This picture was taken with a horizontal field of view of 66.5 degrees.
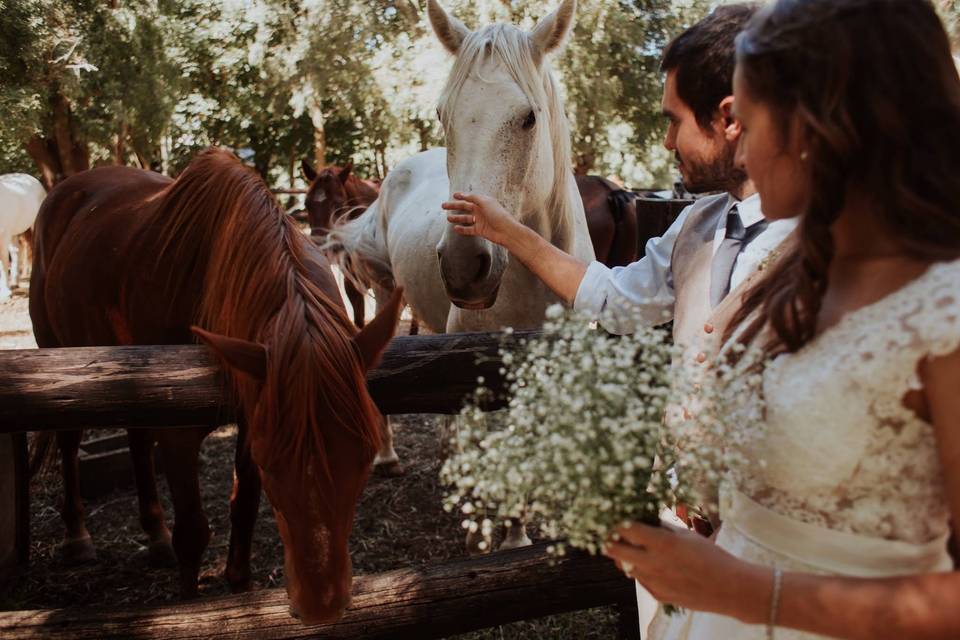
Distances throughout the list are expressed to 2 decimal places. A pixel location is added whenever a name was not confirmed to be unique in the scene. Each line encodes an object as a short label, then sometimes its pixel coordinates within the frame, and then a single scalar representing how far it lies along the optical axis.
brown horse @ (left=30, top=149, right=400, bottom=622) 1.82
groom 1.77
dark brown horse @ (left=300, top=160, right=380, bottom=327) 8.40
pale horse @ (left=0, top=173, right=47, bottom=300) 11.73
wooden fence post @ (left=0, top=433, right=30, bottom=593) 3.54
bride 1.00
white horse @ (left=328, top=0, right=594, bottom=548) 2.68
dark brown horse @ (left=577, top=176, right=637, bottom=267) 6.38
